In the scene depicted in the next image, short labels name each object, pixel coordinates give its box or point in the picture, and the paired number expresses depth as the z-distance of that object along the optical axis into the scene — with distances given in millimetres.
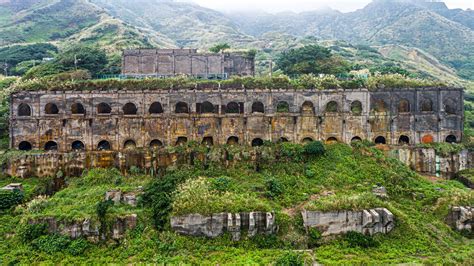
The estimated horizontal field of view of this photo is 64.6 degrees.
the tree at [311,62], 51625
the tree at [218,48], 61847
